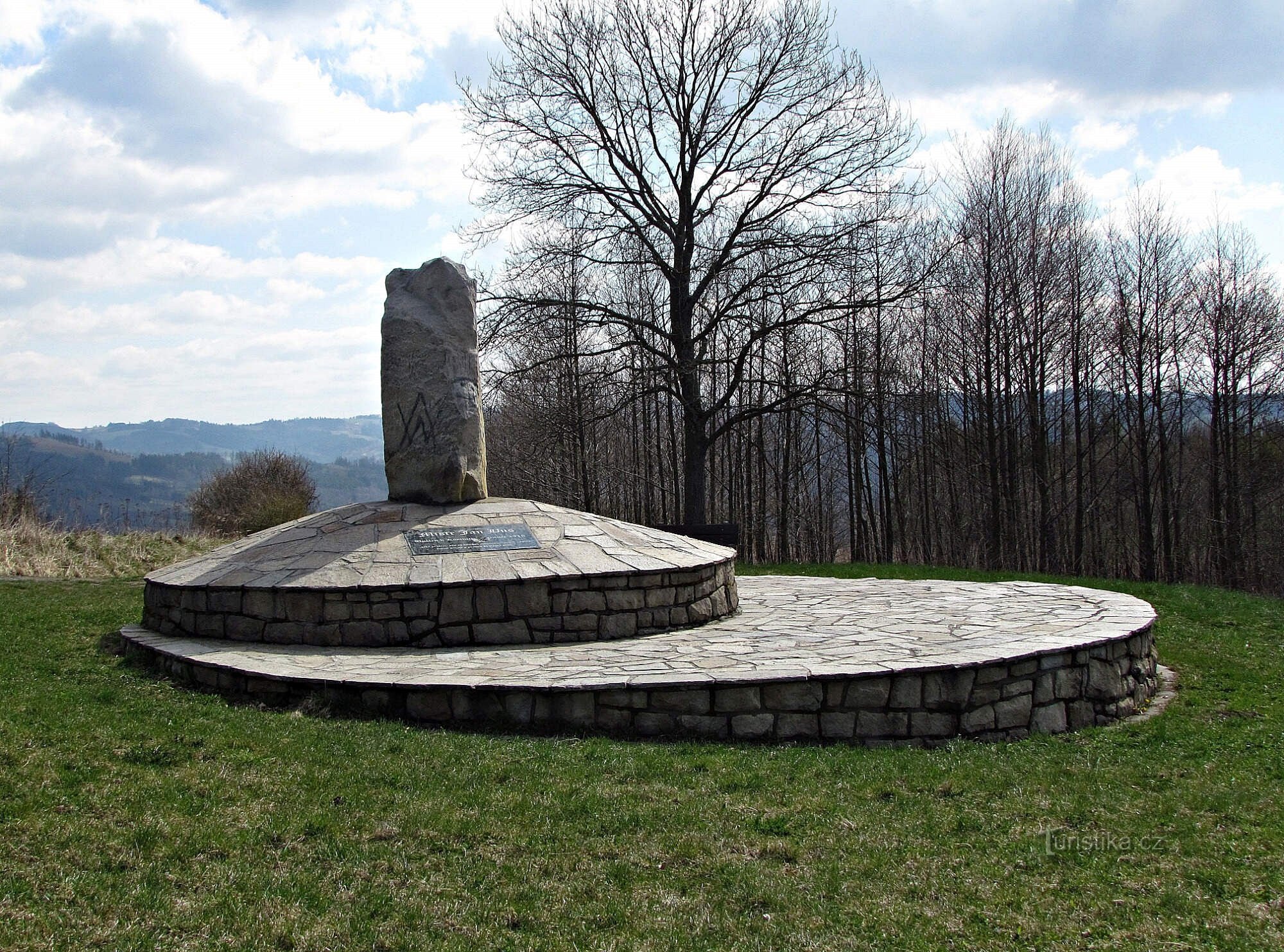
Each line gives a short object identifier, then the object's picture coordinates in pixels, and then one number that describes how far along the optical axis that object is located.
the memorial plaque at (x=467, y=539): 8.01
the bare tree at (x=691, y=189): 15.74
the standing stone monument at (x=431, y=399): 8.91
